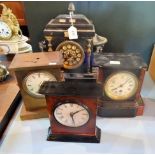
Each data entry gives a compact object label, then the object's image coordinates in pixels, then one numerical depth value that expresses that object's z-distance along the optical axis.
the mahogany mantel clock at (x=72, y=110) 0.65
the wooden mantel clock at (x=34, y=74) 0.75
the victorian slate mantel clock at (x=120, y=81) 0.76
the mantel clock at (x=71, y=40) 0.93
